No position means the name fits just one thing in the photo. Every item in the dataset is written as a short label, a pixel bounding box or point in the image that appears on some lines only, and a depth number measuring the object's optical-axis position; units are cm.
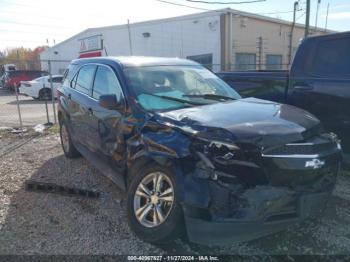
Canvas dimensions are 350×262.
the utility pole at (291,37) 2361
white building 2000
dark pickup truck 462
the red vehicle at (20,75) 2673
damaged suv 267
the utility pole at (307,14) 1869
